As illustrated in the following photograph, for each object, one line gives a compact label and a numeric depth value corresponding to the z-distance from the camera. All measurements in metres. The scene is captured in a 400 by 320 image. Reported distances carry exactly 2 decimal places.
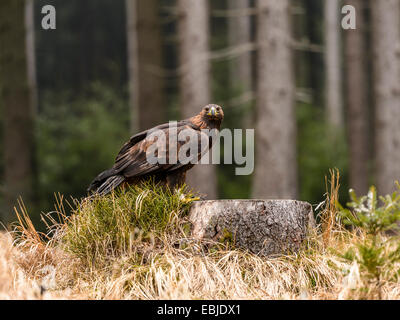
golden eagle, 9.37
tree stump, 8.35
